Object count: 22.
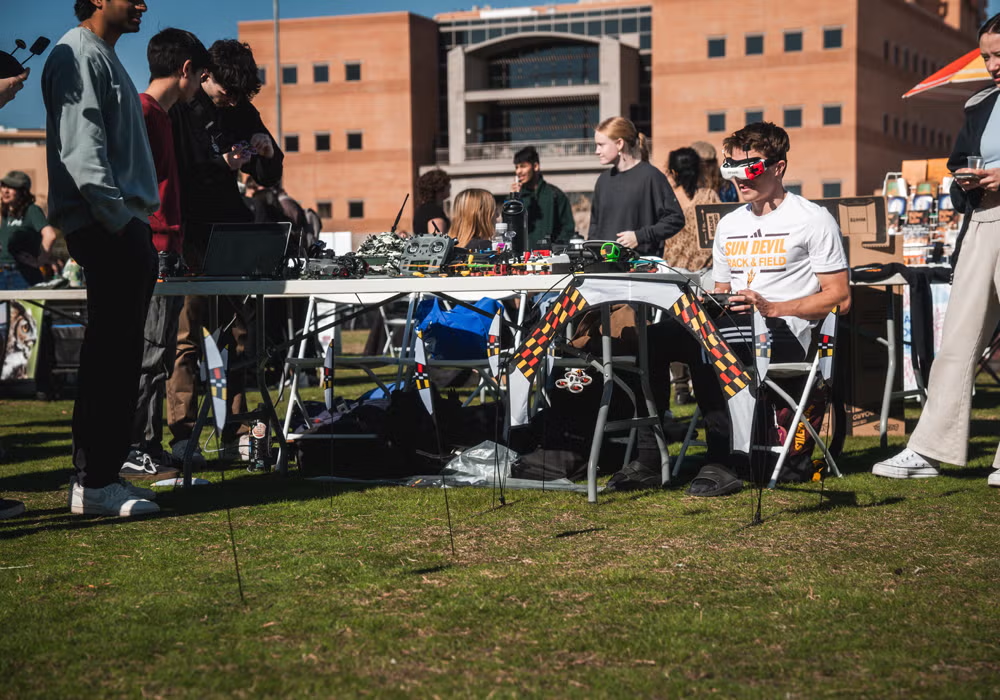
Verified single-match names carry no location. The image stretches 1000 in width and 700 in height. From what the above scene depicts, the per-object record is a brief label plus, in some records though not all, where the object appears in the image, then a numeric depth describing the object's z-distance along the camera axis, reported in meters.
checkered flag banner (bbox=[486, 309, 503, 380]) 6.13
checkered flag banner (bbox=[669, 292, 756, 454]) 4.57
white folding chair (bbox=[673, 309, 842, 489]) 5.29
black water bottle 5.52
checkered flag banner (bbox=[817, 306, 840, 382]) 5.34
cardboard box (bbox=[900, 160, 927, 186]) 13.53
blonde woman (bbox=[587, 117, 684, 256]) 7.29
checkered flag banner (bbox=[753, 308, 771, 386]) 5.25
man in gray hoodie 4.41
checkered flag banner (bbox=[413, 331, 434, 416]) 5.71
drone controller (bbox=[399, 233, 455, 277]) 5.15
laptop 5.25
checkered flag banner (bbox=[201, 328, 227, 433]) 5.59
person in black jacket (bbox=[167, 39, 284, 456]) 6.00
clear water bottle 5.33
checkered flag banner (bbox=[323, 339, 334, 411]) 6.36
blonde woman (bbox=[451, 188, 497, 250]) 7.69
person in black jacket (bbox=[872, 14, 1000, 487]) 5.44
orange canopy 9.70
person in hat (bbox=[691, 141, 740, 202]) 9.23
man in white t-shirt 5.38
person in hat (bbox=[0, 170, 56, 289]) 9.84
